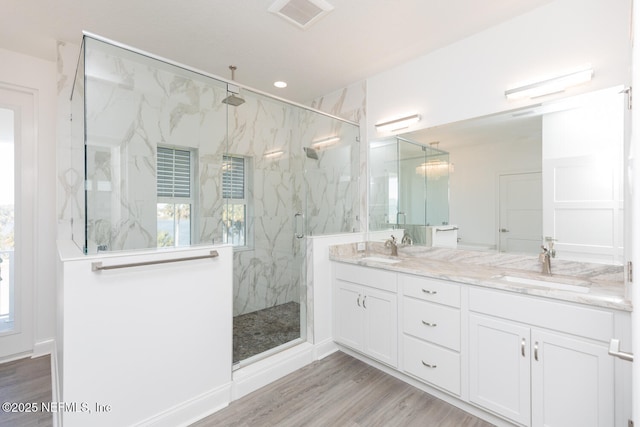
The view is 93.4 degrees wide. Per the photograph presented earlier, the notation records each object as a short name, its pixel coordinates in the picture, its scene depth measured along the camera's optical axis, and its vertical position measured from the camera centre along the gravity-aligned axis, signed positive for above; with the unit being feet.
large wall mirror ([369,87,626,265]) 5.99 +0.79
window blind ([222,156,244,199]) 7.60 +1.01
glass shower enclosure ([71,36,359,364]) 5.93 +0.99
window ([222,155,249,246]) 7.64 +0.43
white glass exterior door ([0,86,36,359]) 8.86 -0.08
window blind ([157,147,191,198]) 6.55 +0.88
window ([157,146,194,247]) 6.44 +0.37
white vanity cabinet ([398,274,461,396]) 6.49 -2.71
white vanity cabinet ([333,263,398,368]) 7.70 -2.73
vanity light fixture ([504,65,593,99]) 6.11 +2.75
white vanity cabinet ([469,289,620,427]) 4.83 -2.65
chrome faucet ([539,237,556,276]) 6.62 -0.97
